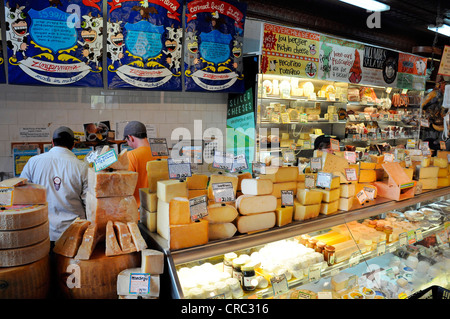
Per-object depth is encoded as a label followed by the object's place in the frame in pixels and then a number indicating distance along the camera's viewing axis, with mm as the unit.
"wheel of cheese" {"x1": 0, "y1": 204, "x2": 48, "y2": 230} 1487
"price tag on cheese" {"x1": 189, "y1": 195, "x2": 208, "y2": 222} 1974
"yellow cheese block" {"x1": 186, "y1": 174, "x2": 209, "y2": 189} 2270
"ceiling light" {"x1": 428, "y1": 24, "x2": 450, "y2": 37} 6896
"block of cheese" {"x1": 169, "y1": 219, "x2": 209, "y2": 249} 1903
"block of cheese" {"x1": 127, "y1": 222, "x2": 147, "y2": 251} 1746
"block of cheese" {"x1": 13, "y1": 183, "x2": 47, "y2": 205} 1601
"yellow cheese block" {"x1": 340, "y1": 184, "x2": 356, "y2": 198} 2821
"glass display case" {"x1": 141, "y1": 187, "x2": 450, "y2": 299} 2184
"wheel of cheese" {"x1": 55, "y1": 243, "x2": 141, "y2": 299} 1656
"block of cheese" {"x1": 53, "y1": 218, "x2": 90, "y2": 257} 1683
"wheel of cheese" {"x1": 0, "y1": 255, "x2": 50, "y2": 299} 1496
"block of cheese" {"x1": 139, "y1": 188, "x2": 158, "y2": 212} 2113
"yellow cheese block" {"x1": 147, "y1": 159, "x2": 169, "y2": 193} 2239
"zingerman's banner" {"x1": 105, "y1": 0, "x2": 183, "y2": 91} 4398
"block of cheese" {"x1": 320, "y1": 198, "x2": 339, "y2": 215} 2668
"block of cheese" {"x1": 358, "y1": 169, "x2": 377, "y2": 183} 3191
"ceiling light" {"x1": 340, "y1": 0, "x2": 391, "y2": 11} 4839
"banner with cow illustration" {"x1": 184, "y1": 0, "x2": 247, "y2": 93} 4867
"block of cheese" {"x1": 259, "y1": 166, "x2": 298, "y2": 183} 2459
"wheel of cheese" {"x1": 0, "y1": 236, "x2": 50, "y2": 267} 1507
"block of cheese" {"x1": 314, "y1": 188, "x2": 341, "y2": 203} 2645
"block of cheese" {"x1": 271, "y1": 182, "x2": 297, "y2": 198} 2502
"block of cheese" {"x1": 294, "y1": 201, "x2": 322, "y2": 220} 2508
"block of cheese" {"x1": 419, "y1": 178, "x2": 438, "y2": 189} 3643
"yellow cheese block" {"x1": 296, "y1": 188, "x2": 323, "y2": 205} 2512
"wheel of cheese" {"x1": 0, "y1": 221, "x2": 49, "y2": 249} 1495
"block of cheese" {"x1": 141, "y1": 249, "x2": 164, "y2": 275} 1698
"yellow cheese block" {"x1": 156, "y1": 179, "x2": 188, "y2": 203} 1923
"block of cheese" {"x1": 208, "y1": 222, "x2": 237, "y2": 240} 2135
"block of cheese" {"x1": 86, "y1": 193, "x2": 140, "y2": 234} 1842
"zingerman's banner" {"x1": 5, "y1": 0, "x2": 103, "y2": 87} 3832
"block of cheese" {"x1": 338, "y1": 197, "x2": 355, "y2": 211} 2814
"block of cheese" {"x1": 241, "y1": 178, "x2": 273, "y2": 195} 2312
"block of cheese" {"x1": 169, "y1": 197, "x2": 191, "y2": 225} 1913
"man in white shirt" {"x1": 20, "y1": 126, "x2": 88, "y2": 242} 3178
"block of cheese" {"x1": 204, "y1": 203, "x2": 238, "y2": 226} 2139
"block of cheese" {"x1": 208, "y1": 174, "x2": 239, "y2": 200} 2268
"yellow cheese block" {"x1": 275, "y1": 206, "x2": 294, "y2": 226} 2381
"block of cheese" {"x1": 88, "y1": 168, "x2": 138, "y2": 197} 1815
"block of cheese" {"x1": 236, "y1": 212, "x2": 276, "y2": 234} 2246
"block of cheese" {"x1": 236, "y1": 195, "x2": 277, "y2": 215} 2262
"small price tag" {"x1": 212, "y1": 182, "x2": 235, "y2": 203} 2180
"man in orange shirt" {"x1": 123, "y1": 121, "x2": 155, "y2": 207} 3680
